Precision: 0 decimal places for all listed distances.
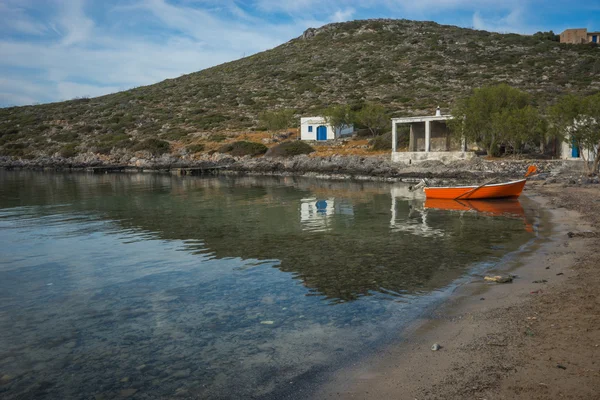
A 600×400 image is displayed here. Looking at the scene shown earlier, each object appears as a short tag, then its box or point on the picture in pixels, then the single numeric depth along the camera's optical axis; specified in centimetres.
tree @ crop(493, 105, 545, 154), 4125
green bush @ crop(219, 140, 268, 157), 6031
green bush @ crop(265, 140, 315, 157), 5706
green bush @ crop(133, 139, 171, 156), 6681
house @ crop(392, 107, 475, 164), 4589
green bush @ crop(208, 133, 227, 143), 6727
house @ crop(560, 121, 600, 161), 3800
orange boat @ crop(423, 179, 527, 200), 2673
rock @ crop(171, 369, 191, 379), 721
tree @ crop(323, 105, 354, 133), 6003
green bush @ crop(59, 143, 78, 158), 7281
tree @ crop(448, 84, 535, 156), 4222
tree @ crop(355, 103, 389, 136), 5825
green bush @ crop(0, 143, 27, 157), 7706
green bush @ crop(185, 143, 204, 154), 6519
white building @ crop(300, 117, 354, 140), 6278
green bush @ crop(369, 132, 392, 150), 5409
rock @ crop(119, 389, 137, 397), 671
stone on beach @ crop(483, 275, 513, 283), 1105
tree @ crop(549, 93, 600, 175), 3425
